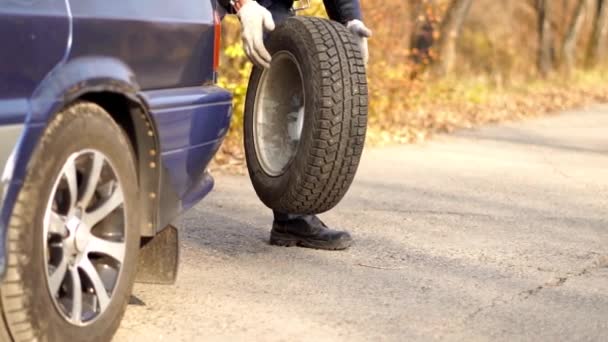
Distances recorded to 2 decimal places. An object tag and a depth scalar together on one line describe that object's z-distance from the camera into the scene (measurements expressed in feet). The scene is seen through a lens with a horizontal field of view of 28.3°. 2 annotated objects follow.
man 20.11
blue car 11.68
